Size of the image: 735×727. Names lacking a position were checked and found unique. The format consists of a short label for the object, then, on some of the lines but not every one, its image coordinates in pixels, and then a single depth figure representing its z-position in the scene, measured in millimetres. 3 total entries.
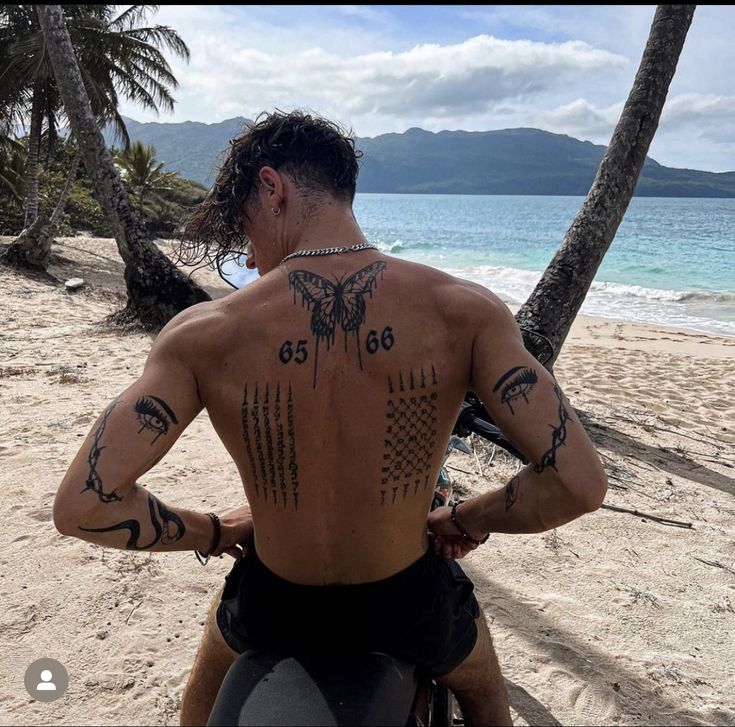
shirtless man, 1353
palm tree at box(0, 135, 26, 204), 16984
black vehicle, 1119
